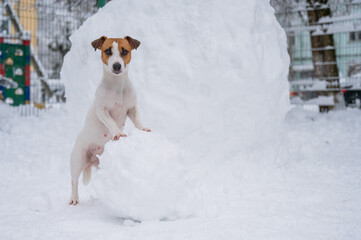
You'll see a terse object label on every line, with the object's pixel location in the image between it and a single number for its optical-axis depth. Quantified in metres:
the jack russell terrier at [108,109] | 2.93
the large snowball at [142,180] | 2.80
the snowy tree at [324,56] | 9.64
